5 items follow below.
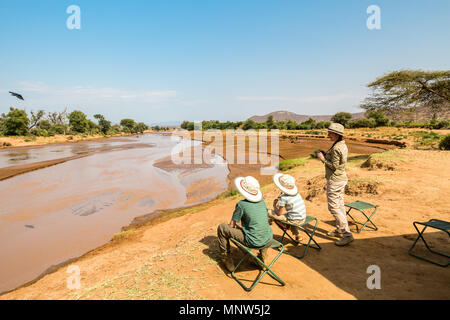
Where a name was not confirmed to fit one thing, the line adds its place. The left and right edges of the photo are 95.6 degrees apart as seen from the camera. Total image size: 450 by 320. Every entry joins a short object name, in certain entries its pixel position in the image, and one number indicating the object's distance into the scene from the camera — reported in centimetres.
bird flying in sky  1284
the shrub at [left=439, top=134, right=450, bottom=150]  1453
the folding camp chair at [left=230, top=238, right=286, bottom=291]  322
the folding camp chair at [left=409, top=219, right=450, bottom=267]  354
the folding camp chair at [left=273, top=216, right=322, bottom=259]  404
